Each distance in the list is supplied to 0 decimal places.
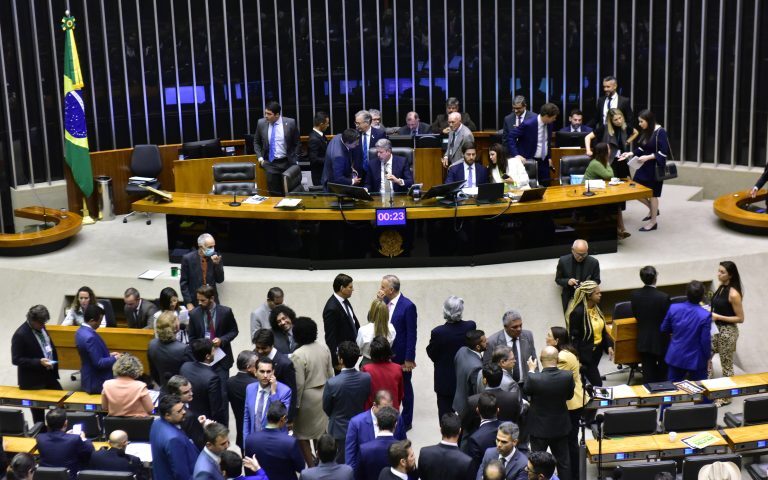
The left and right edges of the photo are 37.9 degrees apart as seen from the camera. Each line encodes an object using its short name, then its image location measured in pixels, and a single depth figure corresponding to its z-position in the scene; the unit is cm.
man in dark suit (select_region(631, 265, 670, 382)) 966
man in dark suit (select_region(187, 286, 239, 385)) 891
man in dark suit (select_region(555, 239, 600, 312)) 1030
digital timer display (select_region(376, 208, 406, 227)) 1105
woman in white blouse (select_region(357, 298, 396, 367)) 844
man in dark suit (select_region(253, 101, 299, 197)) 1332
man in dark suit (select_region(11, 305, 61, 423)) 902
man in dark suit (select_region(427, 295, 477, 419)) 848
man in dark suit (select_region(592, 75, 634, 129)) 1373
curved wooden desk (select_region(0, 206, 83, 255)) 1246
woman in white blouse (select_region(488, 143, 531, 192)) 1180
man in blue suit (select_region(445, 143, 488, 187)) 1166
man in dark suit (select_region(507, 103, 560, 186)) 1300
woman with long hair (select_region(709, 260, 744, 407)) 972
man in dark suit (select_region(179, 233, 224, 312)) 1037
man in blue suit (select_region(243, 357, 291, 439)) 753
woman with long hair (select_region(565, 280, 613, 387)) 970
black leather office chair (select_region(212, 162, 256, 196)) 1336
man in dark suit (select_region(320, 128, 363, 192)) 1212
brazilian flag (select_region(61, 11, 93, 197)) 1383
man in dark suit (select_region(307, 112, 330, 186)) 1319
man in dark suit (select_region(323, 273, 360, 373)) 897
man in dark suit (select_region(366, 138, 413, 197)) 1178
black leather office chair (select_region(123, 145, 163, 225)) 1454
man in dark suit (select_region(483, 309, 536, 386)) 823
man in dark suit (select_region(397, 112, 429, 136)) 1454
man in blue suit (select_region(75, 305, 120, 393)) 904
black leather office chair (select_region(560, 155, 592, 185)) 1271
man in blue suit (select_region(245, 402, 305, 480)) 684
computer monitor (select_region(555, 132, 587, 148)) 1424
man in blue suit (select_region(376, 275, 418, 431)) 888
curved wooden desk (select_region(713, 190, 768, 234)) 1245
